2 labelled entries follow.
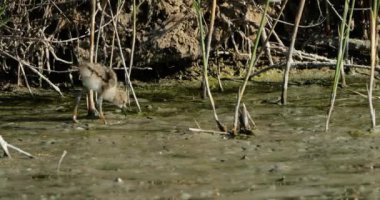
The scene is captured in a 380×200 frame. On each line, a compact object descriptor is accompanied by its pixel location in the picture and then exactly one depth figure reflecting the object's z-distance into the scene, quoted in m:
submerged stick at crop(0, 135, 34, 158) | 9.14
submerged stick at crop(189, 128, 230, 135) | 10.45
